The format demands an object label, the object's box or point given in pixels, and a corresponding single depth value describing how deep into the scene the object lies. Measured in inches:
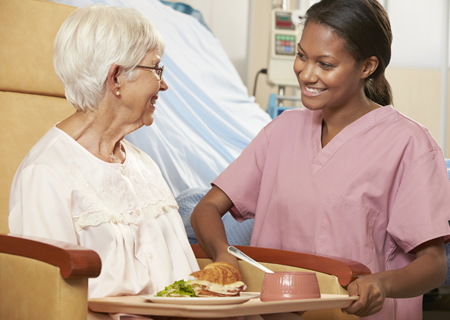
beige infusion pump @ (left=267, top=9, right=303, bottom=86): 165.8
